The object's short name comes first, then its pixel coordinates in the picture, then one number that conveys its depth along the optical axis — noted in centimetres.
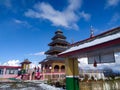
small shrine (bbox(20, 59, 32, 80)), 2764
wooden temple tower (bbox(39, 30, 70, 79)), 3164
